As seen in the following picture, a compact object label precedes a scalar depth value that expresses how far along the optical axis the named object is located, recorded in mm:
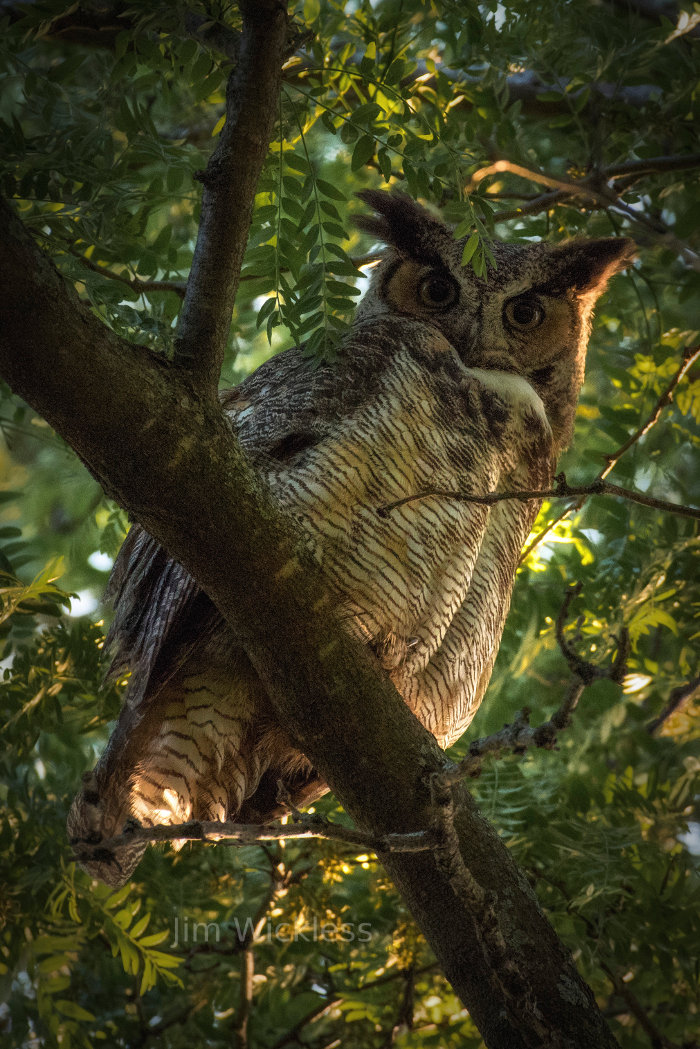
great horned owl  10433
